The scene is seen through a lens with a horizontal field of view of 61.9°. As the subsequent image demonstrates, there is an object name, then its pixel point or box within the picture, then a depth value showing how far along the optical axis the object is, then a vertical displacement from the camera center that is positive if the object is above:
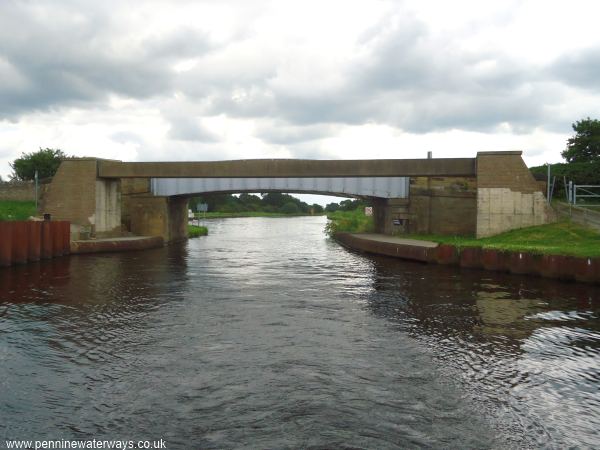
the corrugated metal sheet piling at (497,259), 21.97 -2.40
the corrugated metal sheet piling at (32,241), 26.17 -1.86
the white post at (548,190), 33.41 +1.62
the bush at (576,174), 37.12 +3.10
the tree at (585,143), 45.59 +6.57
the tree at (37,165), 60.06 +5.34
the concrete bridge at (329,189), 33.75 +1.90
